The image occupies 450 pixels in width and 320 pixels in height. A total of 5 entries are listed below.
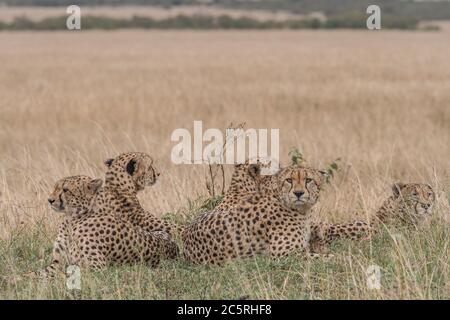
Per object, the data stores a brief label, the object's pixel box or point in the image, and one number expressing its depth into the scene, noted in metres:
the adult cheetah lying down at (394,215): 12.12
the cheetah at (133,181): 12.34
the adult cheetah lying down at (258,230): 11.23
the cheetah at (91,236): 11.13
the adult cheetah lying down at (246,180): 12.79
